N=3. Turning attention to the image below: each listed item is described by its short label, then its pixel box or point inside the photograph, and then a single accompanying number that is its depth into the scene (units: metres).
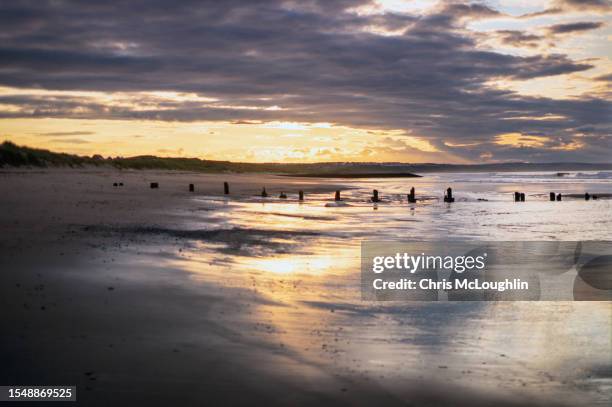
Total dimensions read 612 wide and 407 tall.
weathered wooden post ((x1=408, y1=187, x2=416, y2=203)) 41.38
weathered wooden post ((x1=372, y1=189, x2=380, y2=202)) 41.69
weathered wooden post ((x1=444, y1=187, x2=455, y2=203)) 41.69
